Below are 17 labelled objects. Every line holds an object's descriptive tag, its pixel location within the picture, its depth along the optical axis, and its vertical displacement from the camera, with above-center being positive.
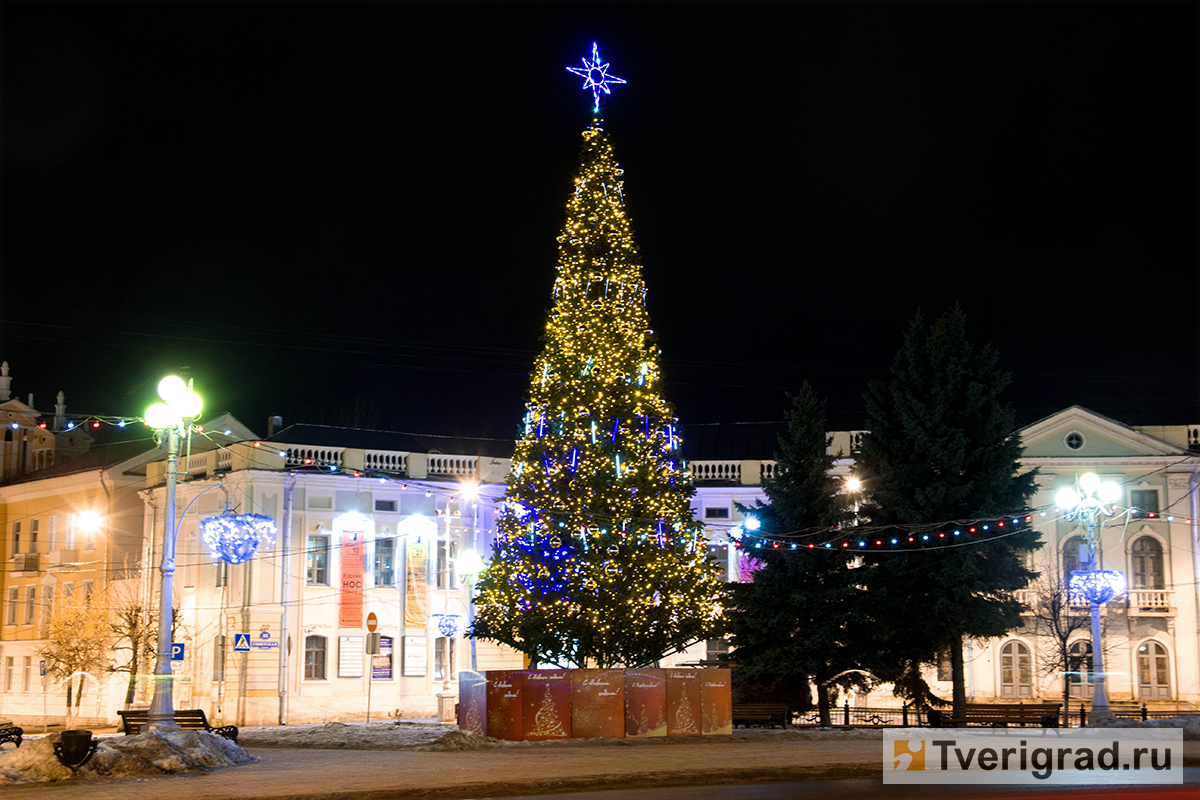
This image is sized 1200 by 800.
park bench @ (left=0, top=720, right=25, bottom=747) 24.45 -2.57
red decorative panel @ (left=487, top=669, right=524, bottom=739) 26.81 -2.24
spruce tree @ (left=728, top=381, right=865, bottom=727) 34.88 +0.06
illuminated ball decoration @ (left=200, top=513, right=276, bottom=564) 32.66 +1.56
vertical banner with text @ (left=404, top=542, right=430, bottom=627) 46.72 +0.48
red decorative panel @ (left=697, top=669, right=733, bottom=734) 27.72 -2.23
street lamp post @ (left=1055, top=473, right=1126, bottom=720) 31.06 +0.45
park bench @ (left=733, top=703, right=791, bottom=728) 32.16 -2.80
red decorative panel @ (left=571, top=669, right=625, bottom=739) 26.86 -2.22
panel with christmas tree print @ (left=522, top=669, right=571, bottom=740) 26.75 -2.23
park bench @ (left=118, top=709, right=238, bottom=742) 27.02 -2.60
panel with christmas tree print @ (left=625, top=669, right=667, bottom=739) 27.14 -2.20
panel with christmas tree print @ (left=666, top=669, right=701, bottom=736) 27.42 -2.22
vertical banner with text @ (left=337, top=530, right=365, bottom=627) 45.78 +0.71
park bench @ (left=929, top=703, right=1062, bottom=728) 30.86 -2.76
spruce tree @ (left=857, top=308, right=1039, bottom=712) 35.75 +3.07
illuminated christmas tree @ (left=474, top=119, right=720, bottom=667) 29.56 +2.46
